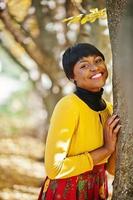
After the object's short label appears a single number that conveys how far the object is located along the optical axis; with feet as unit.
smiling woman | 7.00
